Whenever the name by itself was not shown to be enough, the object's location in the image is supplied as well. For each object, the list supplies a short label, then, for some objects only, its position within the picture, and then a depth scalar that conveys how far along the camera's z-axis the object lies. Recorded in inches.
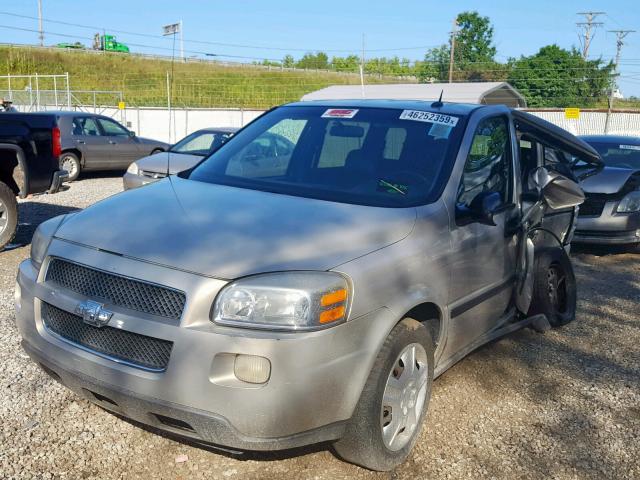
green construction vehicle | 2785.4
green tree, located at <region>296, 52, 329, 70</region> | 3786.9
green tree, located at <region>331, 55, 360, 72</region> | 3540.8
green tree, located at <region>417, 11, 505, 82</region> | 3026.6
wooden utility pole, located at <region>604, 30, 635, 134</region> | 1046.4
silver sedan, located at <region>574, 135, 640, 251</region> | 330.6
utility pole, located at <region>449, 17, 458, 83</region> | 2319.1
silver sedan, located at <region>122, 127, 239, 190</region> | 417.7
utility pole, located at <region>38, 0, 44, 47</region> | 2722.9
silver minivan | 107.3
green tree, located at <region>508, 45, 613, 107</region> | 2242.9
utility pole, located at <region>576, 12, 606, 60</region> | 2197.8
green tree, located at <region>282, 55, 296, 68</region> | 3922.5
